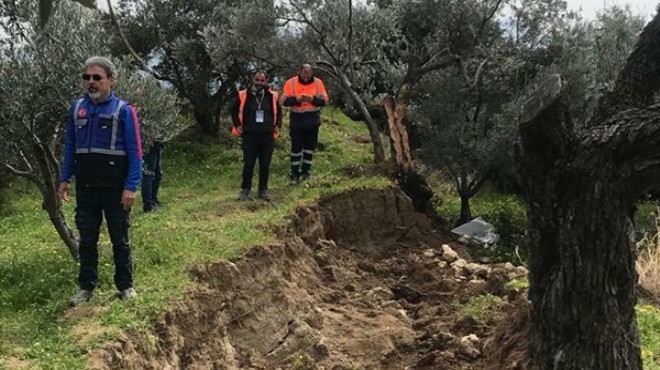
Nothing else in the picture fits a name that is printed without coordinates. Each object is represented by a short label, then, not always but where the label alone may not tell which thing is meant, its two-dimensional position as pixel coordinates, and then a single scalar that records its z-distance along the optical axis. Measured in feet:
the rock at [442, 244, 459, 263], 34.12
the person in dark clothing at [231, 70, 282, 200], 35.17
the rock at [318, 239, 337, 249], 32.65
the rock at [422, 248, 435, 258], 35.53
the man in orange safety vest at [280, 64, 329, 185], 38.78
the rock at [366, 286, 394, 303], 28.99
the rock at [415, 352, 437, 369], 22.00
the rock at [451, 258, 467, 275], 31.63
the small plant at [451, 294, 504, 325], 23.88
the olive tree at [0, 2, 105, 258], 21.66
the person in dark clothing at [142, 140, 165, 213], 35.35
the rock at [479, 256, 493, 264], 38.16
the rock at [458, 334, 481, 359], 21.24
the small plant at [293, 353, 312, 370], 22.15
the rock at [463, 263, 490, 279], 30.15
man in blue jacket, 19.33
